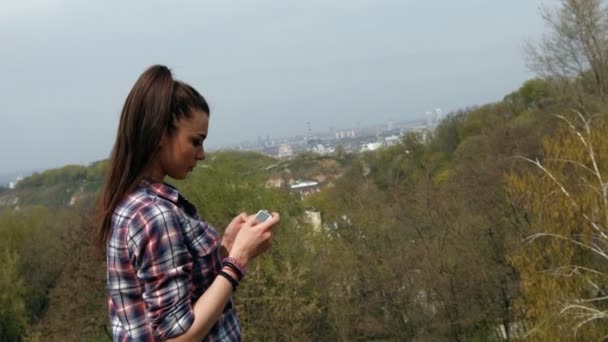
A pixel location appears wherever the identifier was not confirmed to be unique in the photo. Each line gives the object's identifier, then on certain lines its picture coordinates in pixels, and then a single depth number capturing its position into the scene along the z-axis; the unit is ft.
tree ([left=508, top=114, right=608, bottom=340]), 31.17
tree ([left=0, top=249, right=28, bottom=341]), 72.08
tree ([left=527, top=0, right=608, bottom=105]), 70.18
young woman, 4.56
